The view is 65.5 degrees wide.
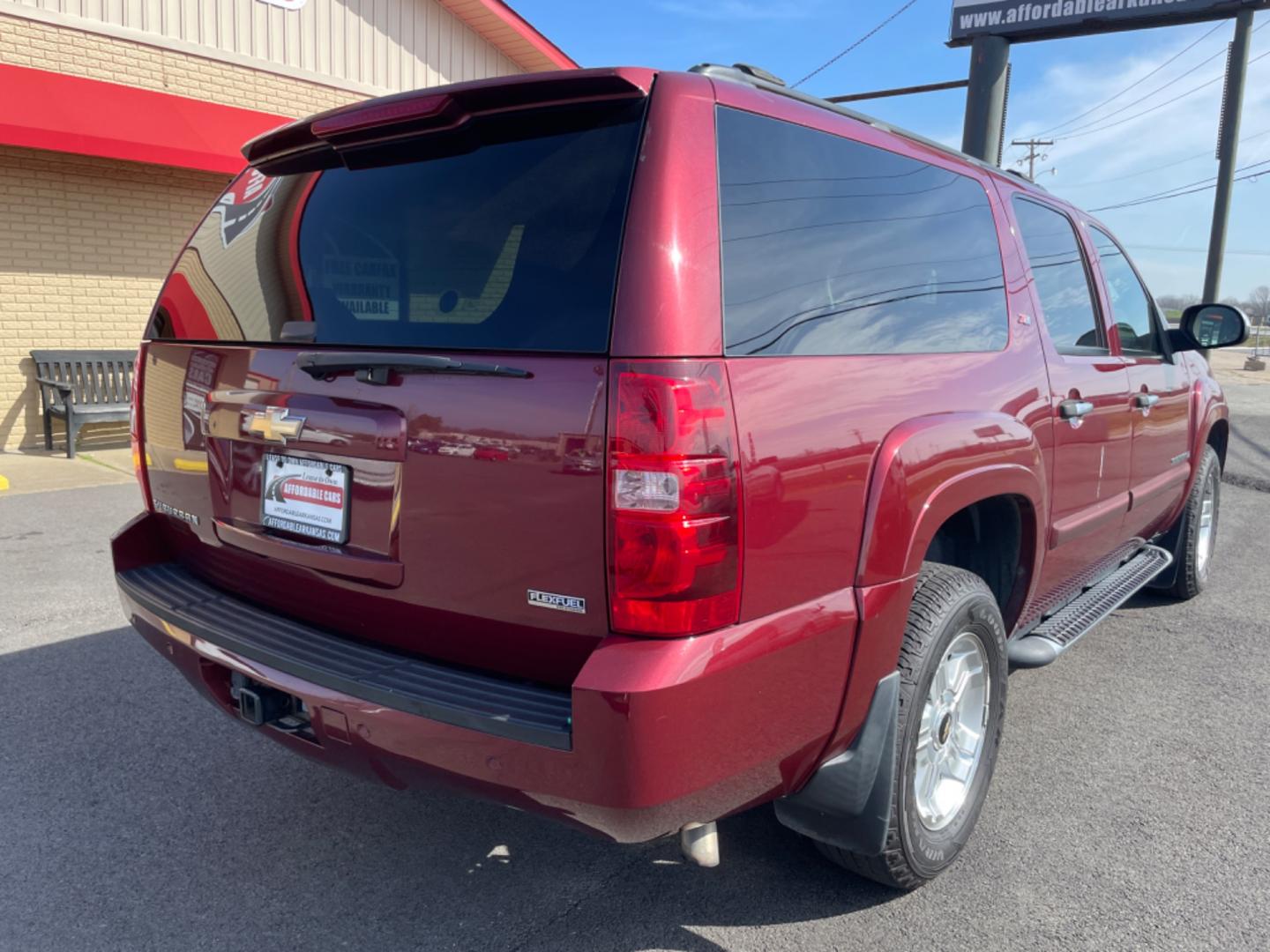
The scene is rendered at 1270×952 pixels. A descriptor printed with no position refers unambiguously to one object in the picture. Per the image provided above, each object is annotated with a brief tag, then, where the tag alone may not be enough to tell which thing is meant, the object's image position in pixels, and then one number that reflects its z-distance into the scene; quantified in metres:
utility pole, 60.97
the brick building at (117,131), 9.28
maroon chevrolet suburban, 1.96
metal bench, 9.52
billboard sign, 13.71
